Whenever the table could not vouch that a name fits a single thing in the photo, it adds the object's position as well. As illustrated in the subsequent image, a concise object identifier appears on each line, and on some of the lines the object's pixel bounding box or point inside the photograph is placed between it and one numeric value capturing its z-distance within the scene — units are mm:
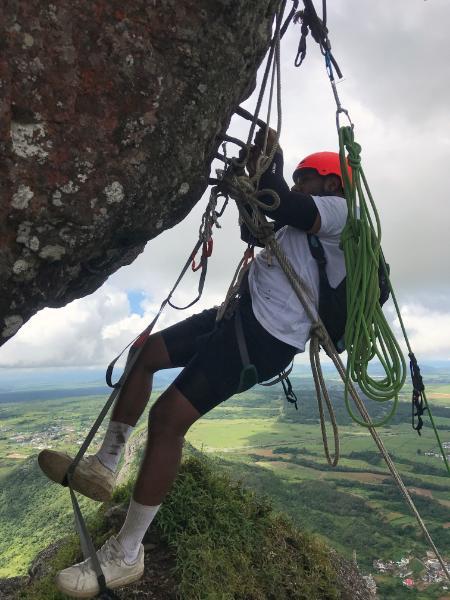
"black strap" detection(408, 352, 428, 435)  3316
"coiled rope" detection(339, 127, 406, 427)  2980
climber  2797
